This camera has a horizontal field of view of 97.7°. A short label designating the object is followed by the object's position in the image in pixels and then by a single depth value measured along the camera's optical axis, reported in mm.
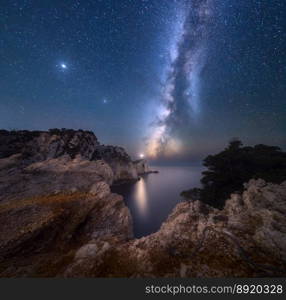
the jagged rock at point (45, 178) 16569
